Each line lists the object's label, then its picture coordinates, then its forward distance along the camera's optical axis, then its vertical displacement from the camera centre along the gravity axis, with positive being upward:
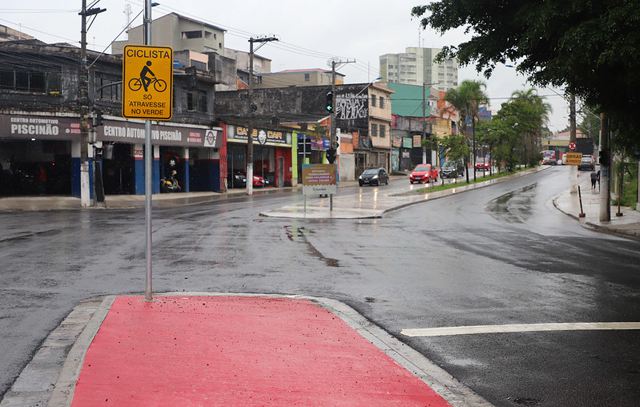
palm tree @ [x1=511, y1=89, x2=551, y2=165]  74.44 +6.31
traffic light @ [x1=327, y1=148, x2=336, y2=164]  32.09 +0.79
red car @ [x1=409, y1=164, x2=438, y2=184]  58.06 -0.27
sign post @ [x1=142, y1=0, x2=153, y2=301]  8.22 -0.01
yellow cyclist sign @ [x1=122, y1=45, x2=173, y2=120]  7.95 +1.09
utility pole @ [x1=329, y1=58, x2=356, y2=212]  32.12 +2.68
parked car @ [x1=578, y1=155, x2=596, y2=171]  76.62 +0.75
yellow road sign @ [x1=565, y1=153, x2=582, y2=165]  32.31 +0.61
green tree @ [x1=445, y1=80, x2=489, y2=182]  68.56 +7.76
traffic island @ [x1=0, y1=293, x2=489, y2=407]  5.03 -1.71
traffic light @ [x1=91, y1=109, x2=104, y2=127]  31.58 +2.53
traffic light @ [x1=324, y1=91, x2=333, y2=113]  30.41 +3.24
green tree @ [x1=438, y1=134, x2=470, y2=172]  56.06 +2.06
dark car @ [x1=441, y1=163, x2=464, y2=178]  64.50 +0.09
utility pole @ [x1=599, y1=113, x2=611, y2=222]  24.61 -0.06
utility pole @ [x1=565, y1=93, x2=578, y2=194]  37.66 +2.11
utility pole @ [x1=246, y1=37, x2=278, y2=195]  45.47 +2.94
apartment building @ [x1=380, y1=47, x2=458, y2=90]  179.62 +28.66
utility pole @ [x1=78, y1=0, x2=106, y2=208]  30.84 +3.16
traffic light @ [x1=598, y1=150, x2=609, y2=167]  24.89 +0.47
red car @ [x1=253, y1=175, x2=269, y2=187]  53.85 -0.78
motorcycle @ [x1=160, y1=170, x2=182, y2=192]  44.84 -0.84
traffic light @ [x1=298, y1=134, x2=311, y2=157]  60.56 +2.50
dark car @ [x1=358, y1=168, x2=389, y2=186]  56.31 -0.50
